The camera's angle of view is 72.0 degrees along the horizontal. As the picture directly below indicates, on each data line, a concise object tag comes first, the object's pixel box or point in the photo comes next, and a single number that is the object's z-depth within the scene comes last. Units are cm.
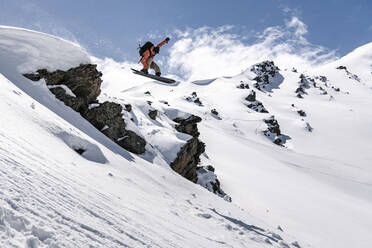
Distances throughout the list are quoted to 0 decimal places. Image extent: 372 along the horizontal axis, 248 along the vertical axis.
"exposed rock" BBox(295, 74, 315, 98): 9184
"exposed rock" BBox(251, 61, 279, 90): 9938
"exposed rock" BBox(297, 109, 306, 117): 6806
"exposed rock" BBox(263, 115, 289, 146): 5347
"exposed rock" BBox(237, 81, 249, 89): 8050
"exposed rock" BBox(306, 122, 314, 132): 5991
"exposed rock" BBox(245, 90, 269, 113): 6567
